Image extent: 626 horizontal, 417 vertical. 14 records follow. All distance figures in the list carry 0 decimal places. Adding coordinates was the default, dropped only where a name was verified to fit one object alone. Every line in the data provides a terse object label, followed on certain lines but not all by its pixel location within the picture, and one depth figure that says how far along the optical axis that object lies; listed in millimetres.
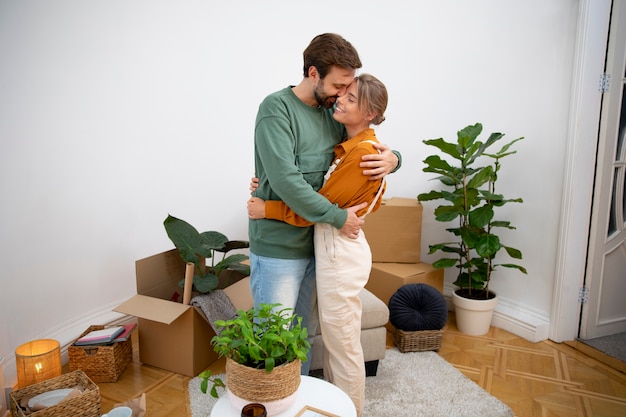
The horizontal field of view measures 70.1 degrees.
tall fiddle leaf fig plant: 2663
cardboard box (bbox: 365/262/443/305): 2812
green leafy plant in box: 2377
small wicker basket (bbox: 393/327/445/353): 2623
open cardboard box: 2264
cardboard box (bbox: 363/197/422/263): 2943
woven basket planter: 1132
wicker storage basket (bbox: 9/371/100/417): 1753
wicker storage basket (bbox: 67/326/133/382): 2258
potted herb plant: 1137
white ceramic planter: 2877
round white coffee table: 1197
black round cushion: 2613
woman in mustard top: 1537
